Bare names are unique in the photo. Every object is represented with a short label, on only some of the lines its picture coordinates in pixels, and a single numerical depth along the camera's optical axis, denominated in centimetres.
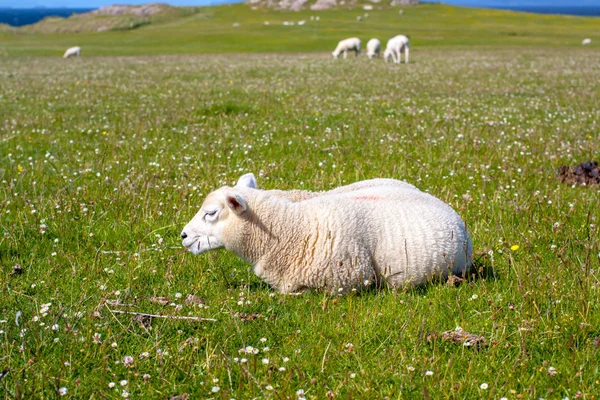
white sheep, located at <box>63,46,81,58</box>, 4901
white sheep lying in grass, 535
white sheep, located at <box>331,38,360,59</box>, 4856
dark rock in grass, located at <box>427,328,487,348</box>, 428
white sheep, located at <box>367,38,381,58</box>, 4778
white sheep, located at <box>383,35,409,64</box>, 3947
